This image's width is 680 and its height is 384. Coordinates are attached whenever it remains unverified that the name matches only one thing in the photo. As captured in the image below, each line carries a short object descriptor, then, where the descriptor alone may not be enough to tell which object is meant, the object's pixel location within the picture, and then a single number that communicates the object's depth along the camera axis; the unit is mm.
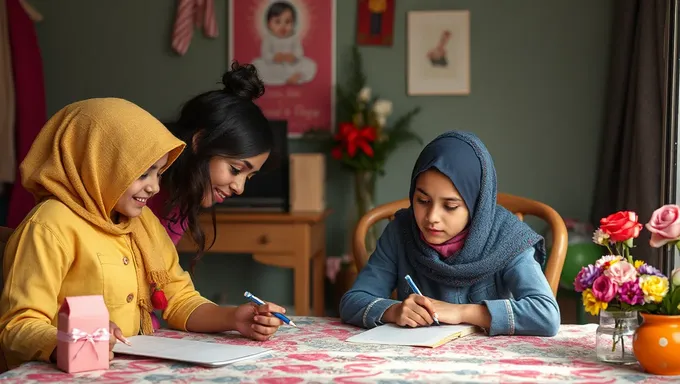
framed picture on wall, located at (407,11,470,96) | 4285
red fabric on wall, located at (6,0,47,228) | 4023
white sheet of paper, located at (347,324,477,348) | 1593
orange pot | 1354
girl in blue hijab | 1823
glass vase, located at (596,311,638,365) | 1464
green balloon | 3693
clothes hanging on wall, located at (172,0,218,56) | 4387
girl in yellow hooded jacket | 1513
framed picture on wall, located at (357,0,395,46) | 4324
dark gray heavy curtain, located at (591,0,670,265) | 3568
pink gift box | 1331
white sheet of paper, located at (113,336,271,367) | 1405
